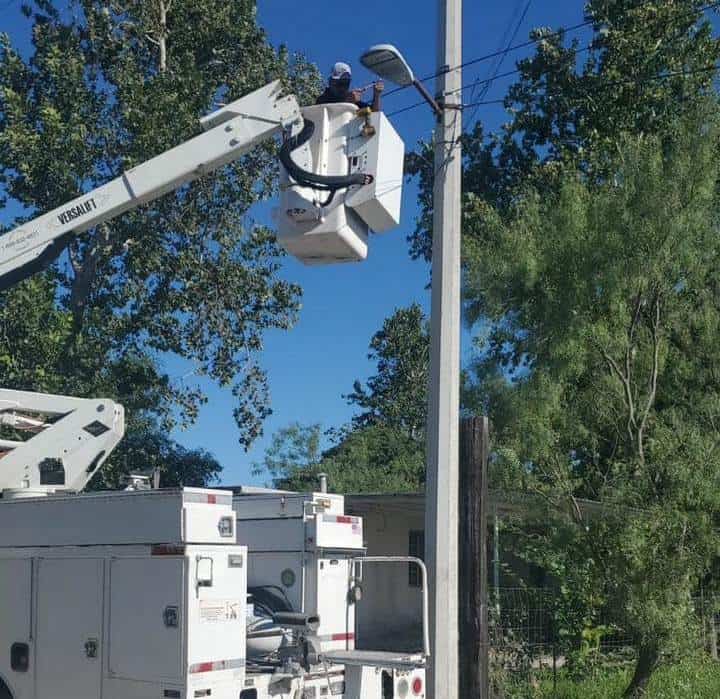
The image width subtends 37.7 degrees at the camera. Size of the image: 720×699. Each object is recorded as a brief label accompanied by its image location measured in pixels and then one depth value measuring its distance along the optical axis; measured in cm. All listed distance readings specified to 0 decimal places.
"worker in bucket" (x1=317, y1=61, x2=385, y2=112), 966
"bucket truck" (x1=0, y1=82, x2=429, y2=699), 763
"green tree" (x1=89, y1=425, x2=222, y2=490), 2484
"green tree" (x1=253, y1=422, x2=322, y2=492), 2884
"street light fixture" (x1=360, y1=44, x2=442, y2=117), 997
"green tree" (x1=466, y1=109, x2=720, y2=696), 1275
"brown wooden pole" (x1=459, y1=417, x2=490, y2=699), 1007
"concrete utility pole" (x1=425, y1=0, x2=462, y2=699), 962
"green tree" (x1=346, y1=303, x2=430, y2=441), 4591
